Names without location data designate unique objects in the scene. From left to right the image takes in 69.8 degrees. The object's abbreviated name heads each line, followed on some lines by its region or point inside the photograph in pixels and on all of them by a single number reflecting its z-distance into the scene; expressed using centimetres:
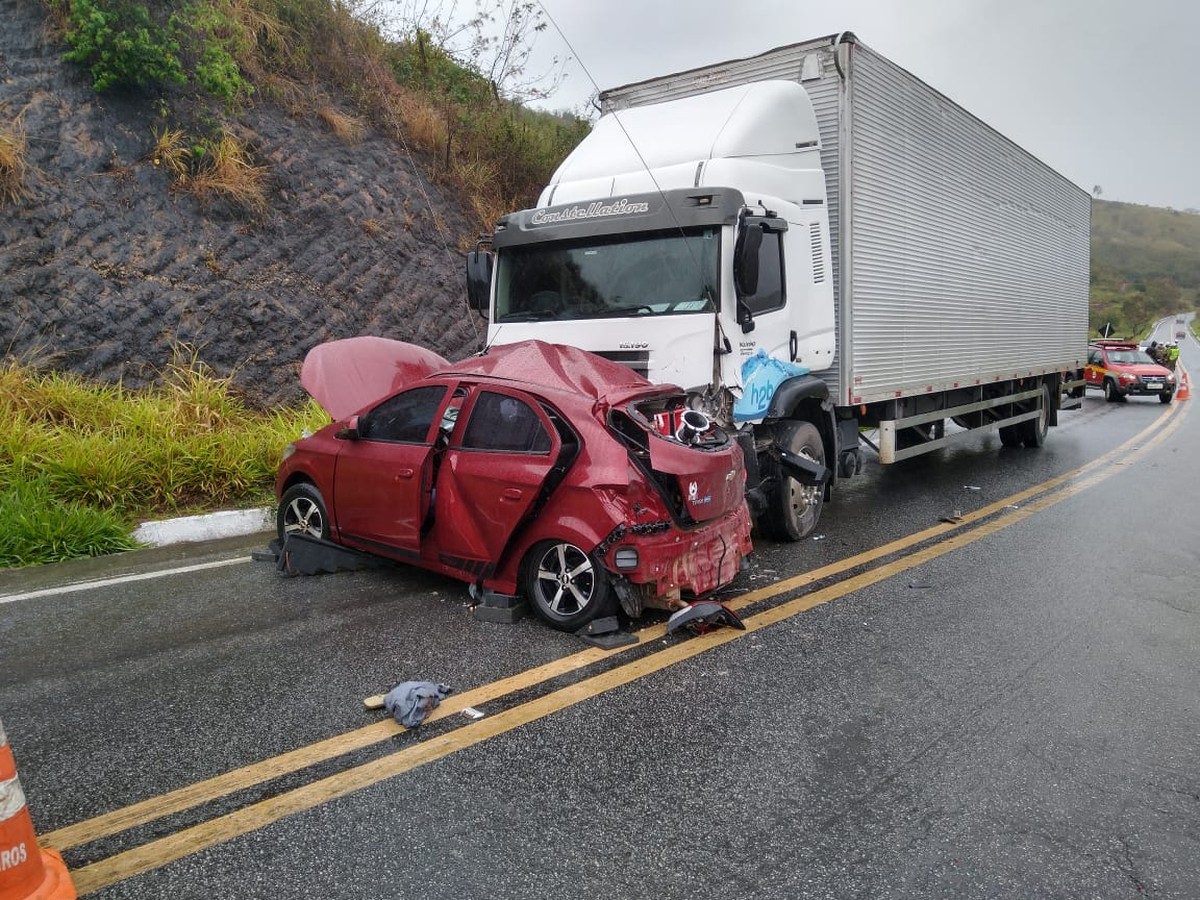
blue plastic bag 621
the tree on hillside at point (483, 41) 1585
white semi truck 621
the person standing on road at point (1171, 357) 3240
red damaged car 470
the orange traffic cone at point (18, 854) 232
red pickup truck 2312
